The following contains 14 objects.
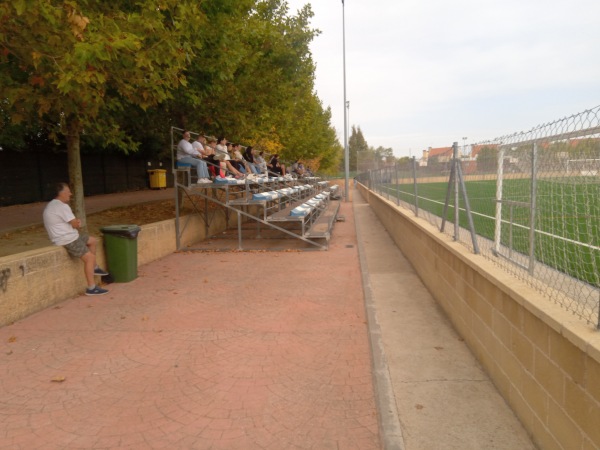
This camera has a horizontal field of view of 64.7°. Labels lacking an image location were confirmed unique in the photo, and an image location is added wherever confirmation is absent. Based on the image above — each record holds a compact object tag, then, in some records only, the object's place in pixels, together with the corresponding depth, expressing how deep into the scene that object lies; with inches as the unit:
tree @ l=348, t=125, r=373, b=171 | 4962.4
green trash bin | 313.1
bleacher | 452.8
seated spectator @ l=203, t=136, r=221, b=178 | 494.3
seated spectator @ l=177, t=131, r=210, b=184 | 457.1
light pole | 1219.8
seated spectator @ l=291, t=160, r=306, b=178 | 1088.1
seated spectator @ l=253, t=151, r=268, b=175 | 698.9
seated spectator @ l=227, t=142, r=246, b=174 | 579.0
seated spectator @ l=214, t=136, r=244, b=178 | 520.6
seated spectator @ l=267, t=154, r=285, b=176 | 796.0
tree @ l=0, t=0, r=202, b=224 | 226.1
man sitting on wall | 266.7
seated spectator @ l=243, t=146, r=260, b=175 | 663.0
